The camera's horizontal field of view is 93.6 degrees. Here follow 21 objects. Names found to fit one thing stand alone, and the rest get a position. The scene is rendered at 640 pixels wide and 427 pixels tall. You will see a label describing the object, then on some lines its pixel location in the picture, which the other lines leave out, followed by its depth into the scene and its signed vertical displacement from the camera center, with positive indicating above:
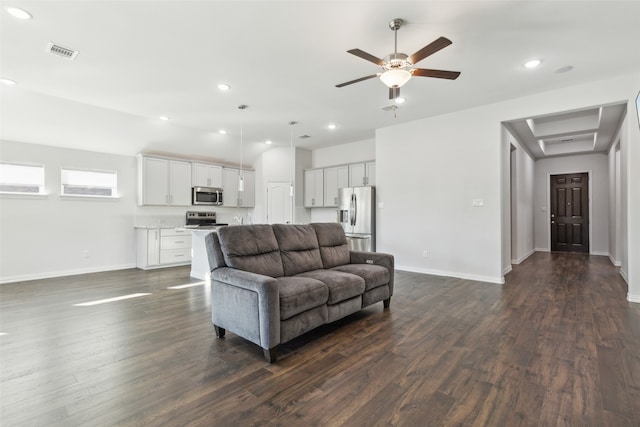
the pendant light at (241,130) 4.89 +1.71
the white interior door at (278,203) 7.76 +0.24
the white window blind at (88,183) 5.48 +0.59
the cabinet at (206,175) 6.89 +0.89
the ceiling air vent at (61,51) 3.04 +1.70
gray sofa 2.29 -0.63
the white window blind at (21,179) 4.86 +0.59
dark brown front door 7.92 -0.06
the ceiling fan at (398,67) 2.59 +1.31
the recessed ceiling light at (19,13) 2.49 +1.70
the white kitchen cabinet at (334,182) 7.09 +0.72
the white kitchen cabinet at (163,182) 6.13 +0.67
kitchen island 5.03 -0.73
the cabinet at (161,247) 5.95 -0.69
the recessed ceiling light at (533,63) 3.40 +1.69
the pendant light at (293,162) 7.67 +1.29
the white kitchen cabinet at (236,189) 7.51 +0.60
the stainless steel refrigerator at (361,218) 6.12 -0.13
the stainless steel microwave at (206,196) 6.84 +0.40
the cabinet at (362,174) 6.64 +0.85
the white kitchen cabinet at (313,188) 7.53 +0.61
